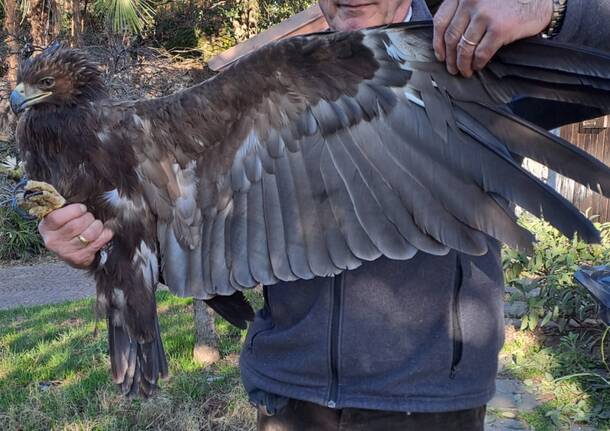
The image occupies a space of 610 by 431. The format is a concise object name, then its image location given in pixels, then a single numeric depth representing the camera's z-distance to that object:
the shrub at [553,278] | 5.42
